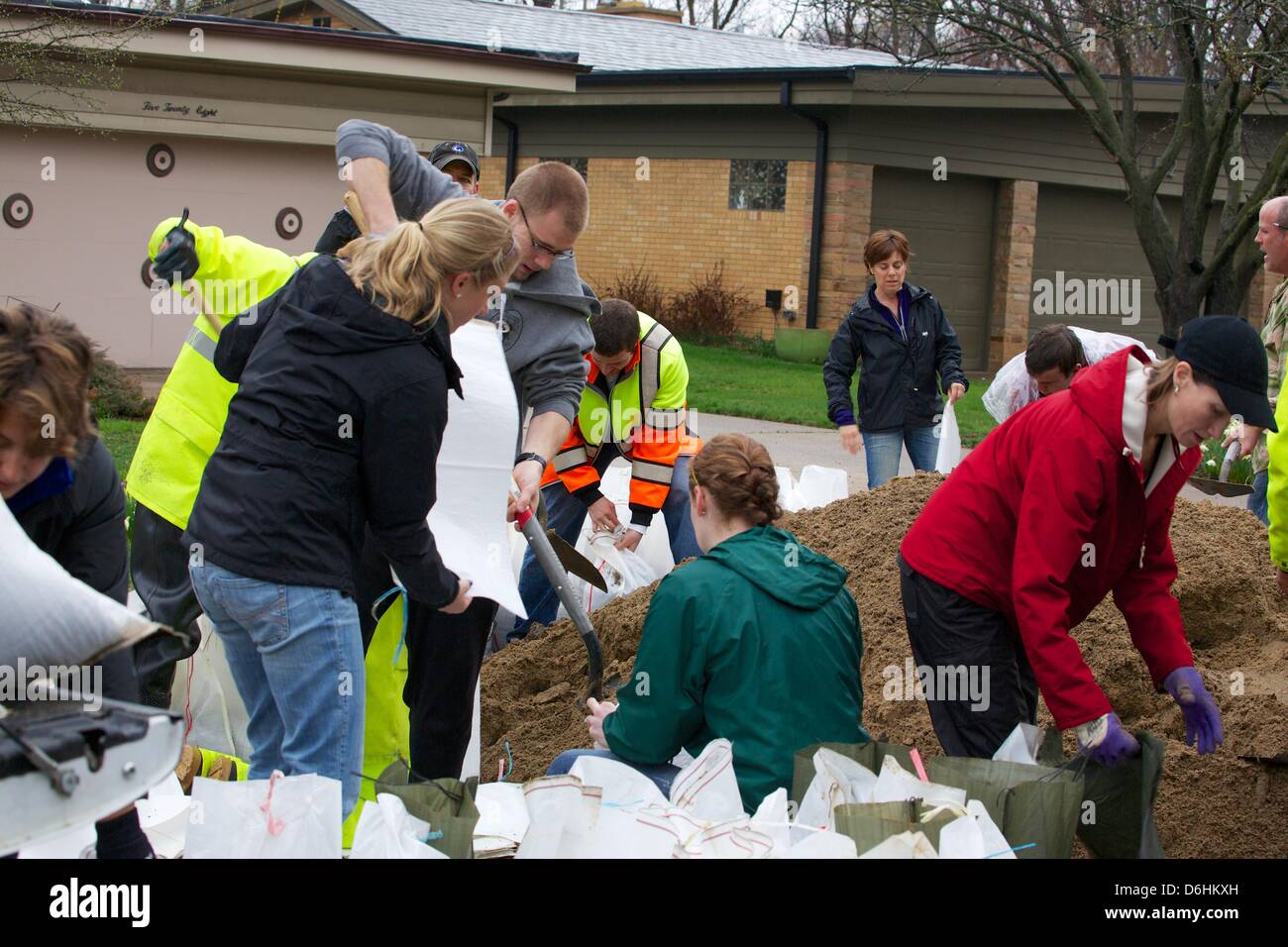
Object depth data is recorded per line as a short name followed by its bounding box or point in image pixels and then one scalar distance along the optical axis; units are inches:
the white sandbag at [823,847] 100.7
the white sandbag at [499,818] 116.4
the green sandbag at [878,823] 106.0
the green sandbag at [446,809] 108.2
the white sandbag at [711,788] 115.0
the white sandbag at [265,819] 100.0
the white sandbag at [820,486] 285.1
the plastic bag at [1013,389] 234.2
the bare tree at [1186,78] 436.1
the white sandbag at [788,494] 278.4
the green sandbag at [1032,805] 116.8
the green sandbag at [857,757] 117.3
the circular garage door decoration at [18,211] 547.5
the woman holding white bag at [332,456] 114.9
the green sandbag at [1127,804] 126.8
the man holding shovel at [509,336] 154.3
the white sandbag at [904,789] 110.3
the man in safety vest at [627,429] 245.4
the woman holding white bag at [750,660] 123.7
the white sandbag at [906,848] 101.3
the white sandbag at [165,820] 124.0
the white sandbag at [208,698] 178.2
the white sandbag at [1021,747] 127.2
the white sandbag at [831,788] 113.3
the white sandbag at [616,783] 115.9
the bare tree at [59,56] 454.6
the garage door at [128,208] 555.8
